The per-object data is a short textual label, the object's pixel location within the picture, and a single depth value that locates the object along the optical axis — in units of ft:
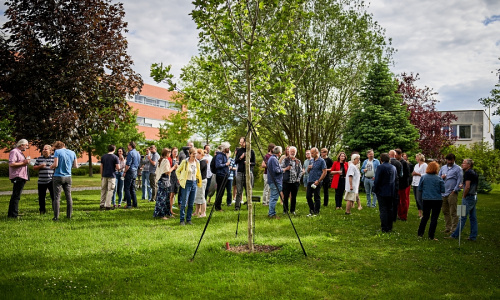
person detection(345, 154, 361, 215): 41.63
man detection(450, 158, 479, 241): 30.17
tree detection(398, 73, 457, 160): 95.86
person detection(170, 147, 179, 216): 37.58
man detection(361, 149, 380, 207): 46.68
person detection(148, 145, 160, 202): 48.31
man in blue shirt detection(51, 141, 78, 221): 34.76
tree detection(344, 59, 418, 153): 76.87
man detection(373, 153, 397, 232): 32.01
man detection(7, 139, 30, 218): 35.35
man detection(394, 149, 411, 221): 38.78
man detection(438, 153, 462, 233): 31.87
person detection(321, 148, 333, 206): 45.75
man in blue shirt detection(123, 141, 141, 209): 44.16
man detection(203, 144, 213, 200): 45.93
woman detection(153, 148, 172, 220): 36.94
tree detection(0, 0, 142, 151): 44.60
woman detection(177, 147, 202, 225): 33.76
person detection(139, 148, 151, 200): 52.80
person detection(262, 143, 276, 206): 47.16
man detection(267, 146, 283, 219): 36.42
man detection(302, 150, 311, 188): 46.24
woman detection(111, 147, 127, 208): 46.51
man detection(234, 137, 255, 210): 41.65
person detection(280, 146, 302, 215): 38.63
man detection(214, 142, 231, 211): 41.80
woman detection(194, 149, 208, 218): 38.45
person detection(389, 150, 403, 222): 37.12
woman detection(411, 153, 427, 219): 39.99
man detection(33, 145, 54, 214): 37.88
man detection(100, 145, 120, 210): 41.81
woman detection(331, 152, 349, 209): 46.16
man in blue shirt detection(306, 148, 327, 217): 39.40
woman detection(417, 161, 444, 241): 30.04
